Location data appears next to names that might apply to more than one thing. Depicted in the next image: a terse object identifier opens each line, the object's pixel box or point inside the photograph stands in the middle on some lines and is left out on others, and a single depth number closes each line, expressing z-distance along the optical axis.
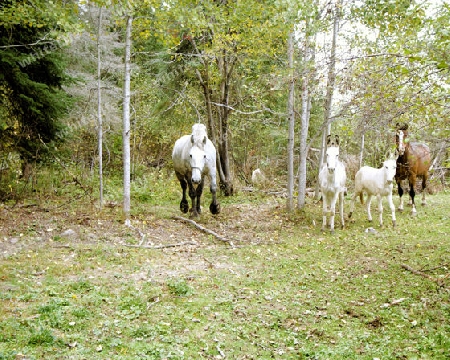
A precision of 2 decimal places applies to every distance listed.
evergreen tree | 11.65
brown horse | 12.77
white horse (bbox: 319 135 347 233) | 10.16
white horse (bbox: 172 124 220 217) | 10.66
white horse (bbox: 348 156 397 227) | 11.05
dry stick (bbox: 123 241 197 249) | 8.46
